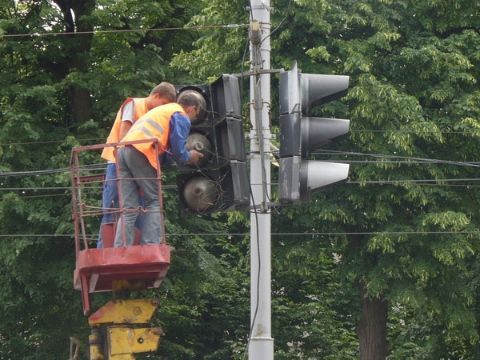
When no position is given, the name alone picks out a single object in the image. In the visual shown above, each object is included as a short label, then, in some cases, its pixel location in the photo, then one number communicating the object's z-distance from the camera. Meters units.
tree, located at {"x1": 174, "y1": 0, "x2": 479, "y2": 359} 42.56
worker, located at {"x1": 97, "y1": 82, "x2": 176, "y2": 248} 19.95
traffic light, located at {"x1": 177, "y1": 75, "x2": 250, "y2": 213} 19.23
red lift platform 18.55
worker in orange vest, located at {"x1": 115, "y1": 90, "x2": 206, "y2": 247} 19.16
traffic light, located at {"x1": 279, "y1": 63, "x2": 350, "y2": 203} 19.28
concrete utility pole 21.28
